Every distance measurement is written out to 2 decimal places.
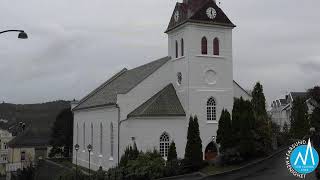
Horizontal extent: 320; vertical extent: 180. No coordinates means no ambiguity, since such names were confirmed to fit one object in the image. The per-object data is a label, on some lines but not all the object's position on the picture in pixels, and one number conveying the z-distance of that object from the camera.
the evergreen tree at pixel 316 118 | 36.53
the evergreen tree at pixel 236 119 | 32.97
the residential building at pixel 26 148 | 86.75
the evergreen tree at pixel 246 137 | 32.16
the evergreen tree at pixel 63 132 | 69.44
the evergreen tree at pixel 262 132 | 33.12
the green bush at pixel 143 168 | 32.28
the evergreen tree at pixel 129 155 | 35.69
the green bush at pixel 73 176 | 39.98
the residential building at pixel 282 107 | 96.62
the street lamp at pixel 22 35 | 19.62
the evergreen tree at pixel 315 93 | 38.44
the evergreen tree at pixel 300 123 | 45.12
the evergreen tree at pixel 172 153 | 34.89
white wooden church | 39.31
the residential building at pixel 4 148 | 97.12
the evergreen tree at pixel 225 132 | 33.28
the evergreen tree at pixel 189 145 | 32.91
